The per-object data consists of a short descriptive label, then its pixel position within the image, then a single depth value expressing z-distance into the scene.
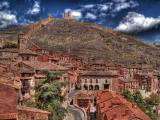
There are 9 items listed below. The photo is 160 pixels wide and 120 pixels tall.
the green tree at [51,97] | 49.00
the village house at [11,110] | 14.98
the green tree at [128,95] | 83.51
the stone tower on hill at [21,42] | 124.78
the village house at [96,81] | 98.38
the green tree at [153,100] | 96.38
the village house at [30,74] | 57.02
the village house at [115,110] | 44.84
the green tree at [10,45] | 126.44
